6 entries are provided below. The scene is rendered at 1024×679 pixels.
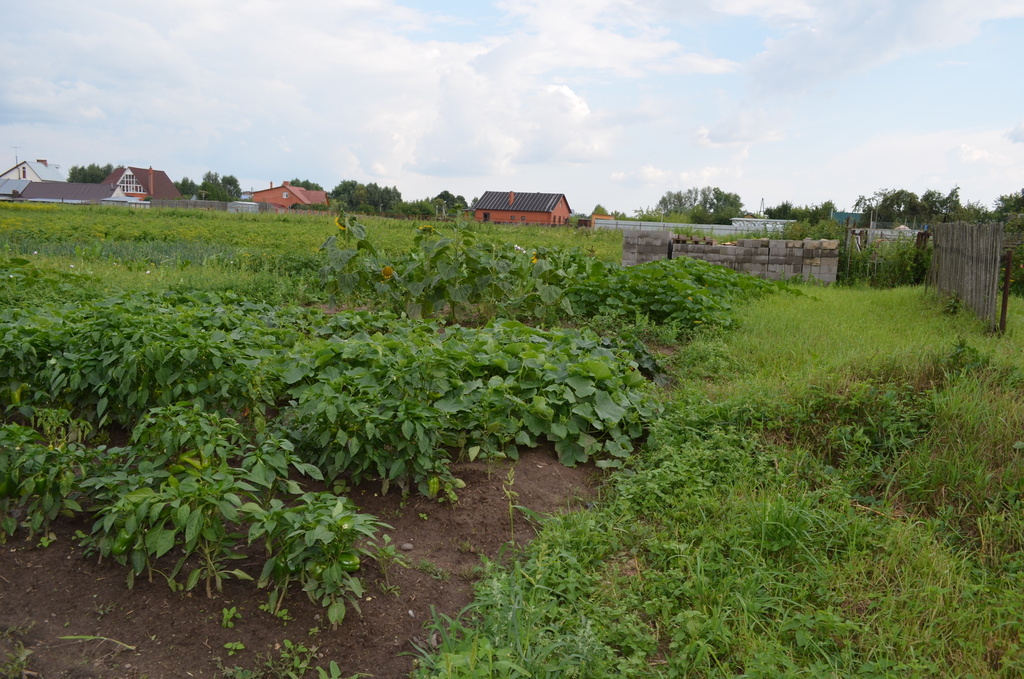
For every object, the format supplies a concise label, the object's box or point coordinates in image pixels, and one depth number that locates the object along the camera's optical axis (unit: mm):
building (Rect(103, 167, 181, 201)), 75188
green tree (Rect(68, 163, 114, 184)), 89875
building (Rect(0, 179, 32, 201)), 68056
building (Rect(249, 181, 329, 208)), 71888
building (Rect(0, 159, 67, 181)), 76312
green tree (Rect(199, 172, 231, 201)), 72375
